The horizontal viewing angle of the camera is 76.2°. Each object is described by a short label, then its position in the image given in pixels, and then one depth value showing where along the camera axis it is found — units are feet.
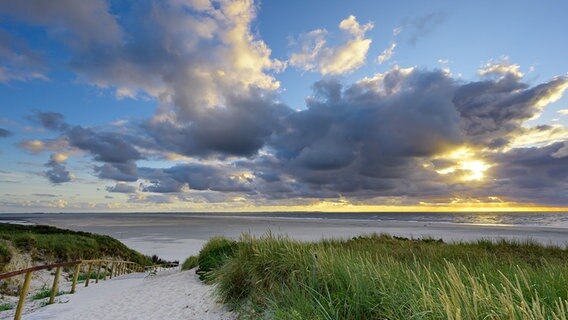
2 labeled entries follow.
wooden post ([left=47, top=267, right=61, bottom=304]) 40.62
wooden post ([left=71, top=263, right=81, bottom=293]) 49.09
